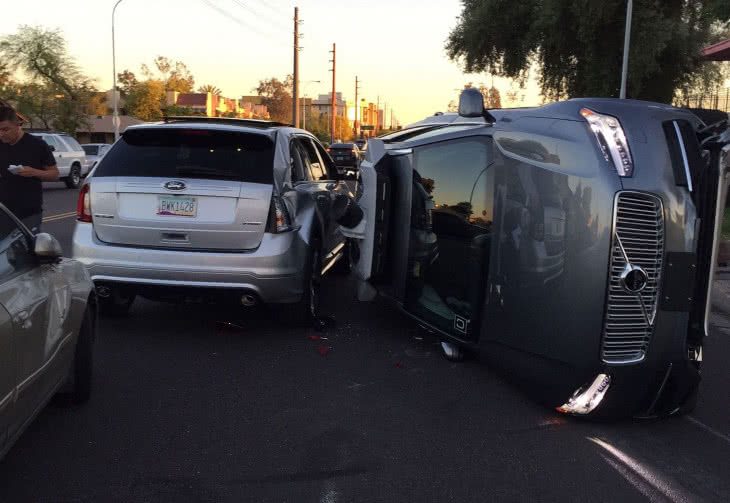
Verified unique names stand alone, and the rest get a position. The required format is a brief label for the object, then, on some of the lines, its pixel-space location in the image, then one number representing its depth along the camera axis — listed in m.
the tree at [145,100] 77.31
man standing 6.31
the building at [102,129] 76.25
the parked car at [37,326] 3.22
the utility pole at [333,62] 61.19
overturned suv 4.07
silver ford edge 5.86
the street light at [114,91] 45.59
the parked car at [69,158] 26.69
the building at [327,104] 162.88
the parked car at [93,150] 35.19
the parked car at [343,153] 35.96
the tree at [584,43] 26.78
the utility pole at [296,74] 39.81
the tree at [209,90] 100.88
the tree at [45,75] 55.28
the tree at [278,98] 98.02
